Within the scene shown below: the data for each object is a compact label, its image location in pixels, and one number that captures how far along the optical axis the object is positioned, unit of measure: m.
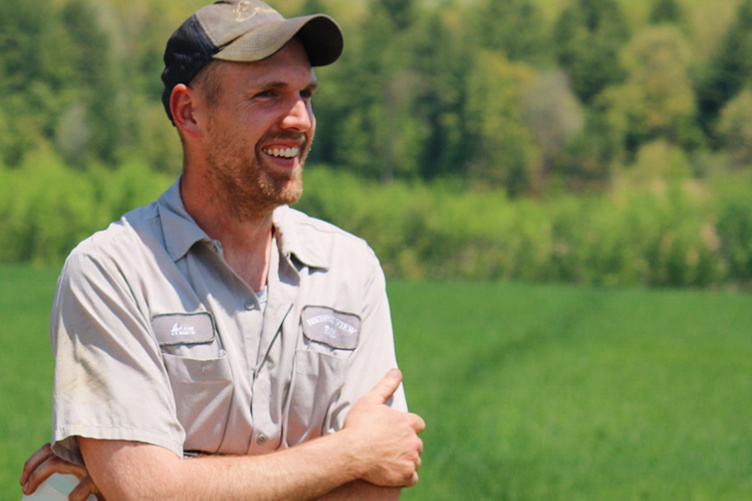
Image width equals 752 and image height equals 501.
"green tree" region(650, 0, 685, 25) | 56.88
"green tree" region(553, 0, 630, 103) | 47.21
